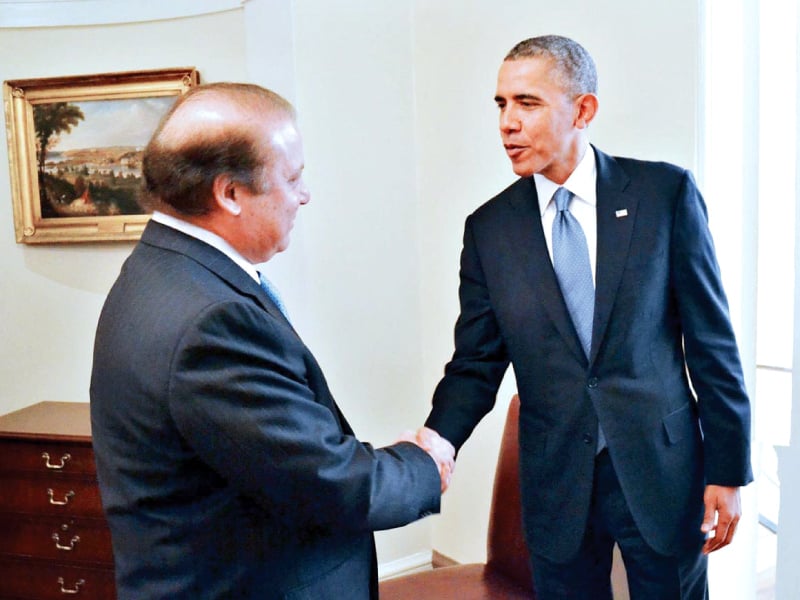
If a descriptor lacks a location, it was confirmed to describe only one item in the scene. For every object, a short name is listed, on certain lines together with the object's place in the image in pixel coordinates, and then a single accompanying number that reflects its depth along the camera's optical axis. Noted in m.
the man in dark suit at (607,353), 2.05
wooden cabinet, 3.81
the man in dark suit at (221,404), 1.50
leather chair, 2.83
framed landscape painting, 4.55
